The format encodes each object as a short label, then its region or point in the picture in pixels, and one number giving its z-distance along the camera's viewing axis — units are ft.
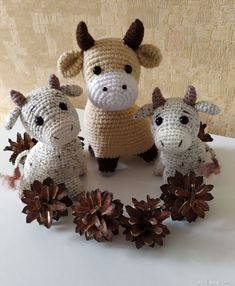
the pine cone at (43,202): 1.61
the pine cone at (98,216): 1.54
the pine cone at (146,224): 1.52
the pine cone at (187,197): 1.60
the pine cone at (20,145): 2.05
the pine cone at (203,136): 1.98
